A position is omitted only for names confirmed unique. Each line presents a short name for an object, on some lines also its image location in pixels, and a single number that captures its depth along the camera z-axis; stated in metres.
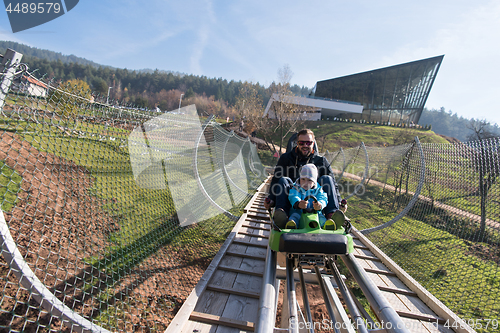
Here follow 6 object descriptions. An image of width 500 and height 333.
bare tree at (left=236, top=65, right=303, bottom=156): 19.48
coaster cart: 1.45
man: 2.54
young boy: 2.41
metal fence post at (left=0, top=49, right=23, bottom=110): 1.39
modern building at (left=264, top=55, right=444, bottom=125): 35.44
